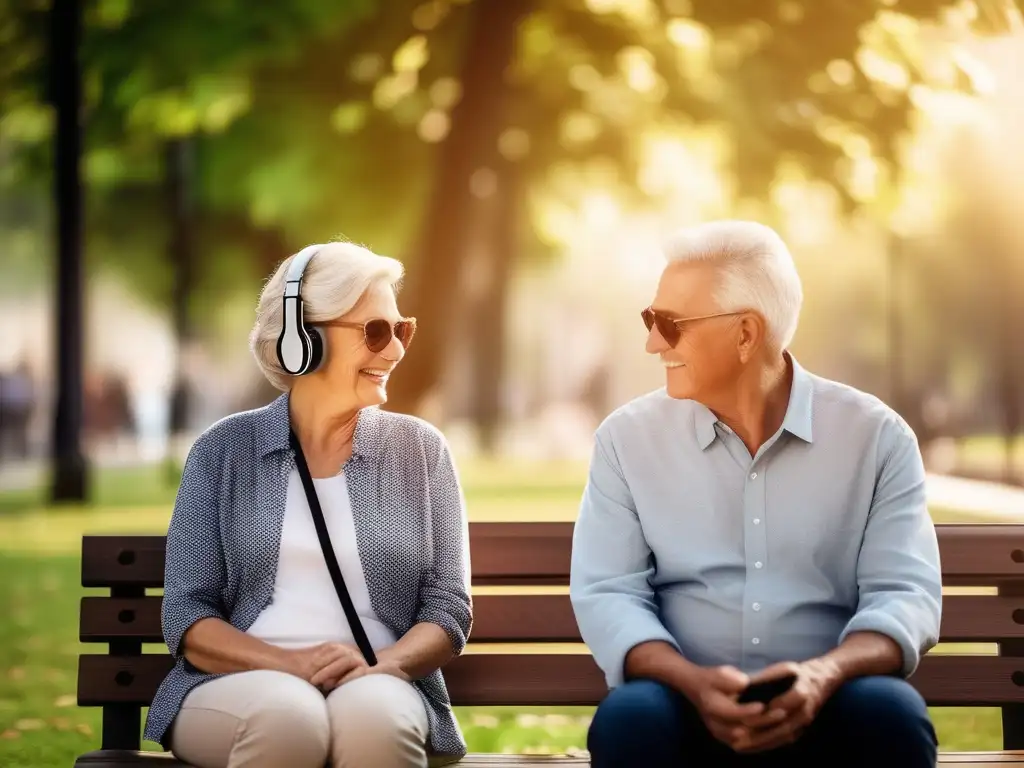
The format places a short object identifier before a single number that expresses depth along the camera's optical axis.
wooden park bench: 4.28
